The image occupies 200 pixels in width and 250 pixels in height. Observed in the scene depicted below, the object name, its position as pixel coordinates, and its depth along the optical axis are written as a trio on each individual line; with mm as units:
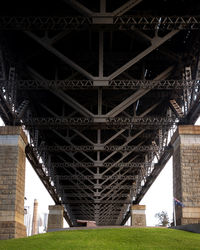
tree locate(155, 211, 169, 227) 120981
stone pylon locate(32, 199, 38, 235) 91125
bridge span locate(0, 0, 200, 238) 23044
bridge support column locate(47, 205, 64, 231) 62844
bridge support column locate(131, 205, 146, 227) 61656
